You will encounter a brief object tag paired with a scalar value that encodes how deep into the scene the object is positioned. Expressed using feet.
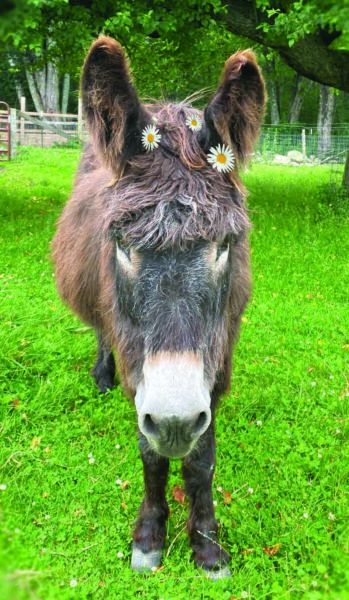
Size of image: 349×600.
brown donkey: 6.63
